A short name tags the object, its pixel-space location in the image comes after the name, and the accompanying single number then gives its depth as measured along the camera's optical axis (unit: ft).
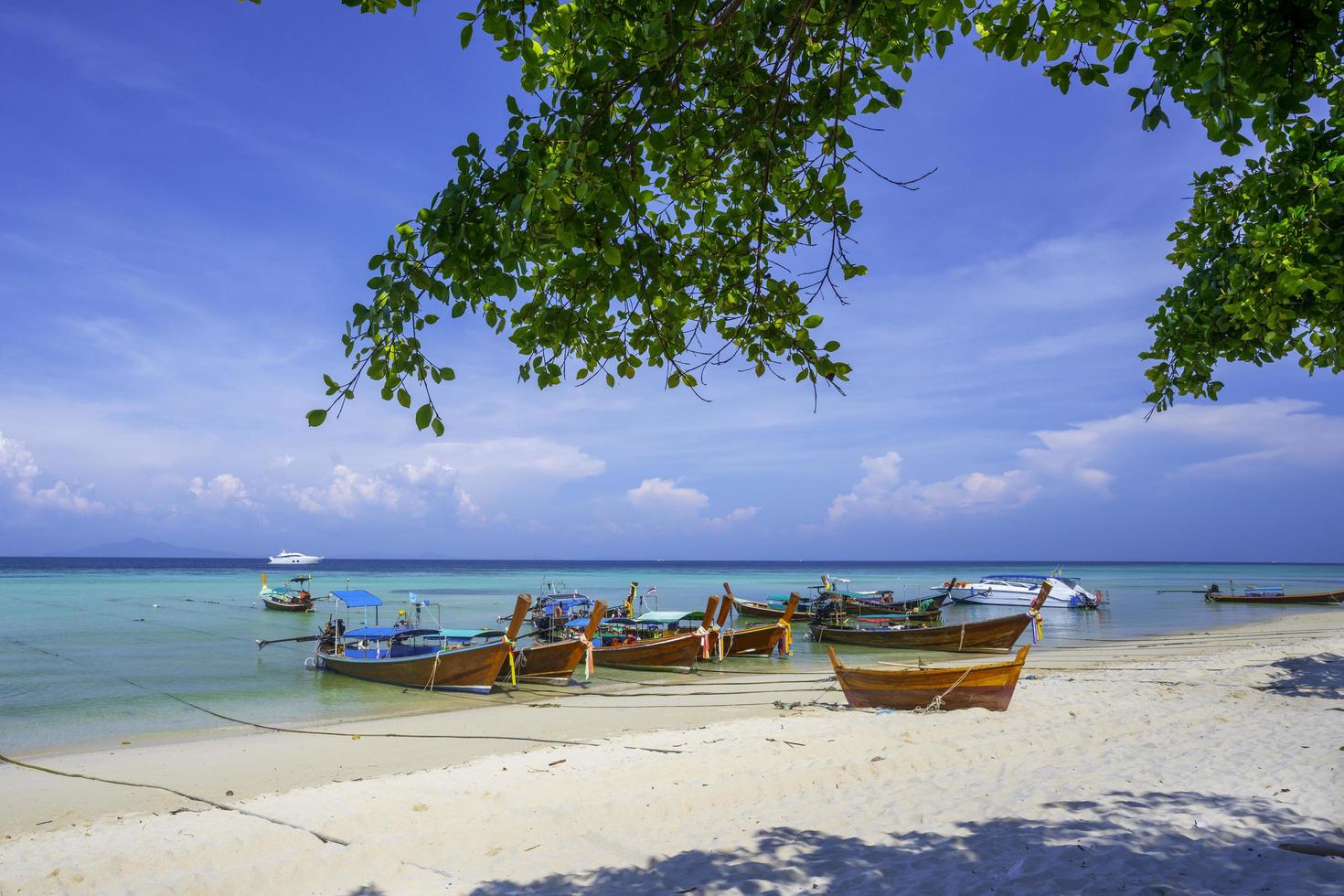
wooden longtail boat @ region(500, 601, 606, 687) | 67.87
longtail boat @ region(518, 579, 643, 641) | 86.84
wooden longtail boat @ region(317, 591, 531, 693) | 62.23
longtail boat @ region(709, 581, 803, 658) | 82.69
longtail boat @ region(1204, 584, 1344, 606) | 155.84
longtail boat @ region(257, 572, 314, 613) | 142.72
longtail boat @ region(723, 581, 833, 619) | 125.49
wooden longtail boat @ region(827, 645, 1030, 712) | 38.68
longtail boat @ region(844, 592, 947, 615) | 115.55
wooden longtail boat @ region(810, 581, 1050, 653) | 86.33
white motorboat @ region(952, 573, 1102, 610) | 146.30
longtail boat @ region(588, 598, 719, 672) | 75.36
